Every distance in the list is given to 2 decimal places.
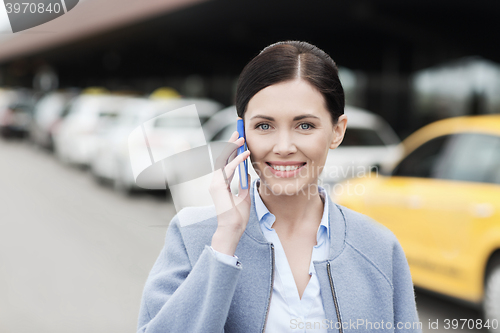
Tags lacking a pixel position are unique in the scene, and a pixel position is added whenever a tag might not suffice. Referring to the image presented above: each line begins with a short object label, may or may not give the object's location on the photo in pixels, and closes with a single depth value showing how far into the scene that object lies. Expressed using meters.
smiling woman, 1.53
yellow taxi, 4.25
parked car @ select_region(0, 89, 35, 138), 24.34
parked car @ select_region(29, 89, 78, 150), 18.06
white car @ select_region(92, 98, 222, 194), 10.03
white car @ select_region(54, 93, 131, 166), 13.77
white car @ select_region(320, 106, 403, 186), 7.15
